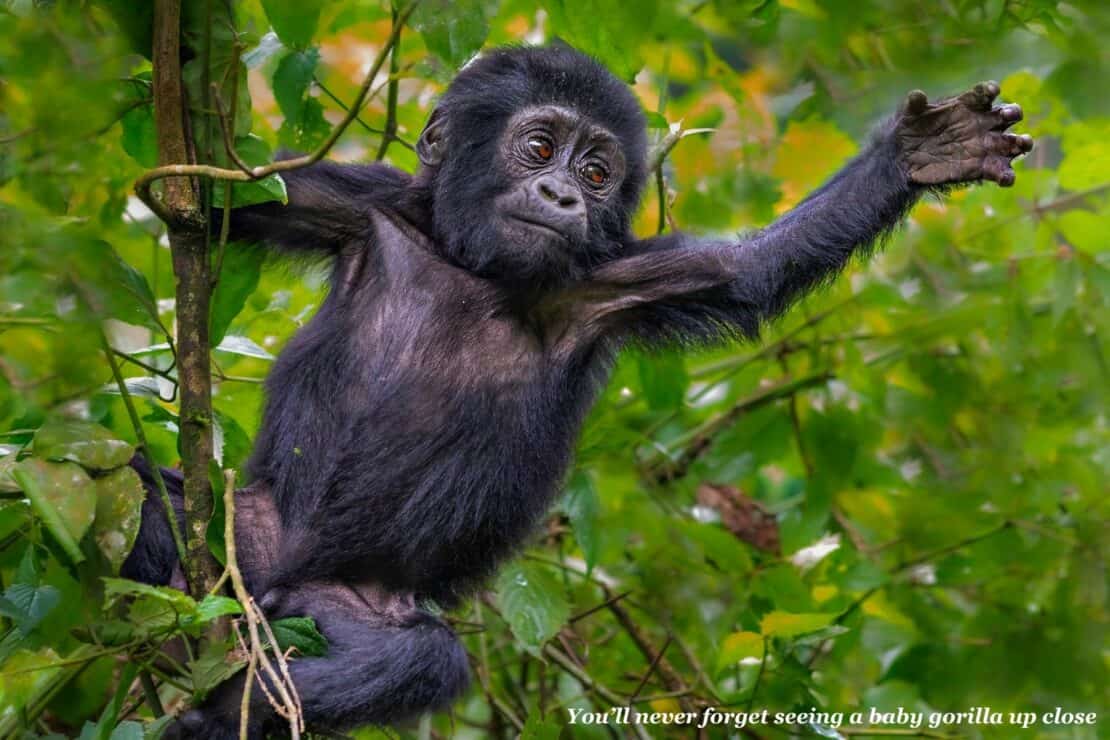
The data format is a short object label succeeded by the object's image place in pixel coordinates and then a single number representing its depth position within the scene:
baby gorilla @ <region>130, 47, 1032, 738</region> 7.52
